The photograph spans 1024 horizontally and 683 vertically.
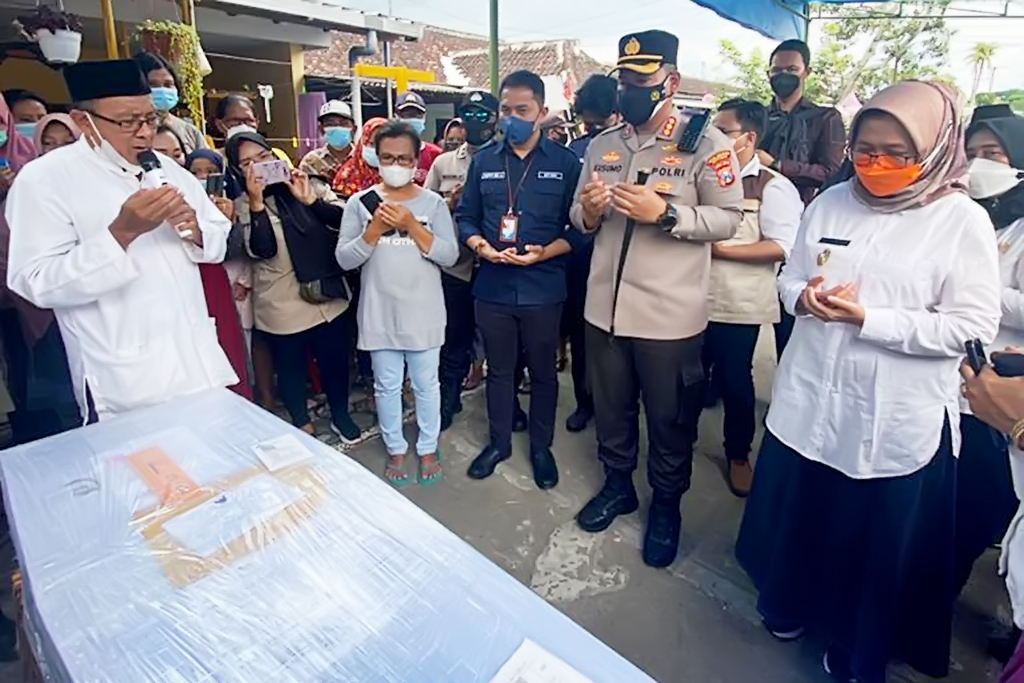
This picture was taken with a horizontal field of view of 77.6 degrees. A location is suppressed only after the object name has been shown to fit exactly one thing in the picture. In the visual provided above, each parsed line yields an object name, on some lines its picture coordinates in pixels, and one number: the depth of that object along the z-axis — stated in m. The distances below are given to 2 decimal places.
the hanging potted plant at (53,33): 4.08
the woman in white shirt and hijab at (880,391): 1.58
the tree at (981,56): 20.23
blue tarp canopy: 4.02
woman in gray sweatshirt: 2.73
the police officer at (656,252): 2.24
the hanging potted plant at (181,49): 4.06
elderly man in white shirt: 1.58
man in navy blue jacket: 2.75
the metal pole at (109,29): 3.87
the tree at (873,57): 16.67
